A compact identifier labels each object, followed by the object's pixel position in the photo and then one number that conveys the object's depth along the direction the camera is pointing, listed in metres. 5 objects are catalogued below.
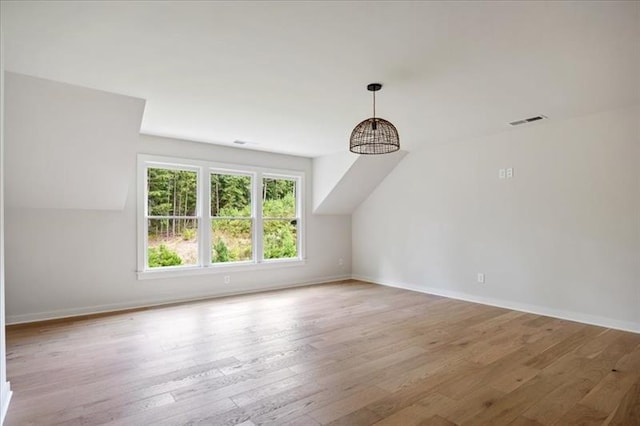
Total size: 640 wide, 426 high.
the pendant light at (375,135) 3.15
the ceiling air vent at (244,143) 5.55
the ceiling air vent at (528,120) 4.25
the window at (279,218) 6.31
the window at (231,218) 5.72
